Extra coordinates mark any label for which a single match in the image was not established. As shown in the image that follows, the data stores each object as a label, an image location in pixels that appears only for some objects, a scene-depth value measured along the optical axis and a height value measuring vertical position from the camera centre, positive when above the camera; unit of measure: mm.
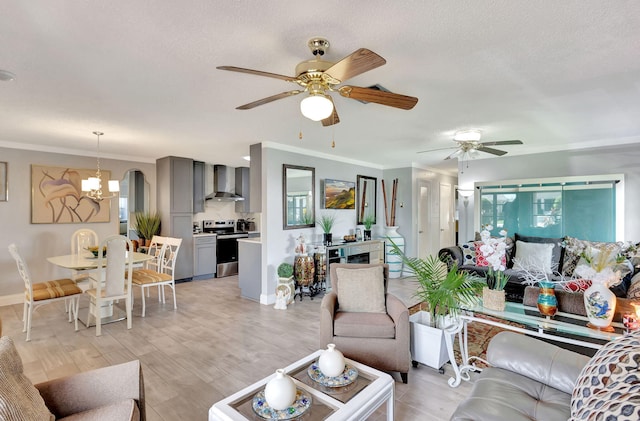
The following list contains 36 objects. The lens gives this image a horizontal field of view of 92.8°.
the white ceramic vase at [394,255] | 6473 -986
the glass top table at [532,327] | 2156 -865
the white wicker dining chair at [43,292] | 3270 -923
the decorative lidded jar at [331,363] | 1760 -892
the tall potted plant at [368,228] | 6434 -378
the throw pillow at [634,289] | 2637 -726
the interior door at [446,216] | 8133 -171
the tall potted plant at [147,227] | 5945 -316
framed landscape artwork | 5738 +318
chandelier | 4172 +364
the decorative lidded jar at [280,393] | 1454 -879
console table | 5355 -805
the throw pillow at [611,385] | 1027 -663
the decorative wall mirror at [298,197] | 4945 +236
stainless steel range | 6559 -771
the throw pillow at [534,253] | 4320 -640
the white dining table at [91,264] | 3535 -635
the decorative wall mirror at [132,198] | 6156 +259
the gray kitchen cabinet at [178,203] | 5926 +152
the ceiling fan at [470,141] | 3971 +922
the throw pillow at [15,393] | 1092 -703
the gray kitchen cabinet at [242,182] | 7148 +675
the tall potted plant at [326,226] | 5396 -280
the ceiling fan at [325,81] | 1689 +798
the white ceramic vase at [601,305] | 2127 -670
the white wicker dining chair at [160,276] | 4148 -923
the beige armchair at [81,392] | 1246 -873
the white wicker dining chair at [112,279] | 3462 -805
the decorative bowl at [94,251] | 3920 -517
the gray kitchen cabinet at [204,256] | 6172 -936
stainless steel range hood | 6738 +556
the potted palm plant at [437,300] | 2441 -748
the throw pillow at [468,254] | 4899 -733
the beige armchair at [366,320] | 2449 -927
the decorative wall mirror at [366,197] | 6617 +305
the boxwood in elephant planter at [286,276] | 4582 -993
